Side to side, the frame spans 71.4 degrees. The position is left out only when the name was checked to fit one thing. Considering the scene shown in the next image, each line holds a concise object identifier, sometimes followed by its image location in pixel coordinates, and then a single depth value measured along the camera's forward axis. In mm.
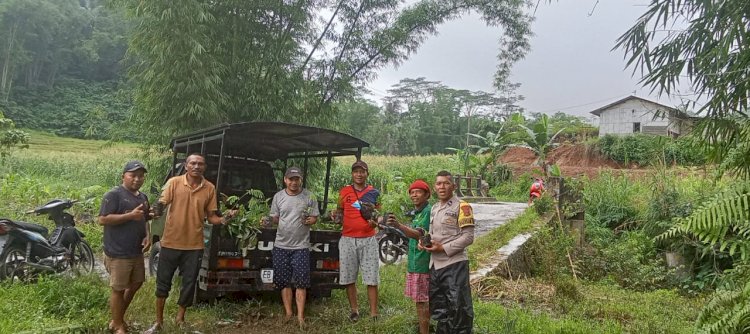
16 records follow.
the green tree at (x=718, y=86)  3324
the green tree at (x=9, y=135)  8570
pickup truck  5160
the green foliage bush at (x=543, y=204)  11430
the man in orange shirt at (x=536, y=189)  13041
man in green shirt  4484
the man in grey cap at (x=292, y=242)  5059
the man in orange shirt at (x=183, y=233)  4602
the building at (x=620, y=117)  36500
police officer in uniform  4082
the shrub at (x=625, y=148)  30400
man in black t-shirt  4336
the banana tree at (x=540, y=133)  18392
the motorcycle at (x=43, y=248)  5770
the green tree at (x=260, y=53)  7512
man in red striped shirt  5055
